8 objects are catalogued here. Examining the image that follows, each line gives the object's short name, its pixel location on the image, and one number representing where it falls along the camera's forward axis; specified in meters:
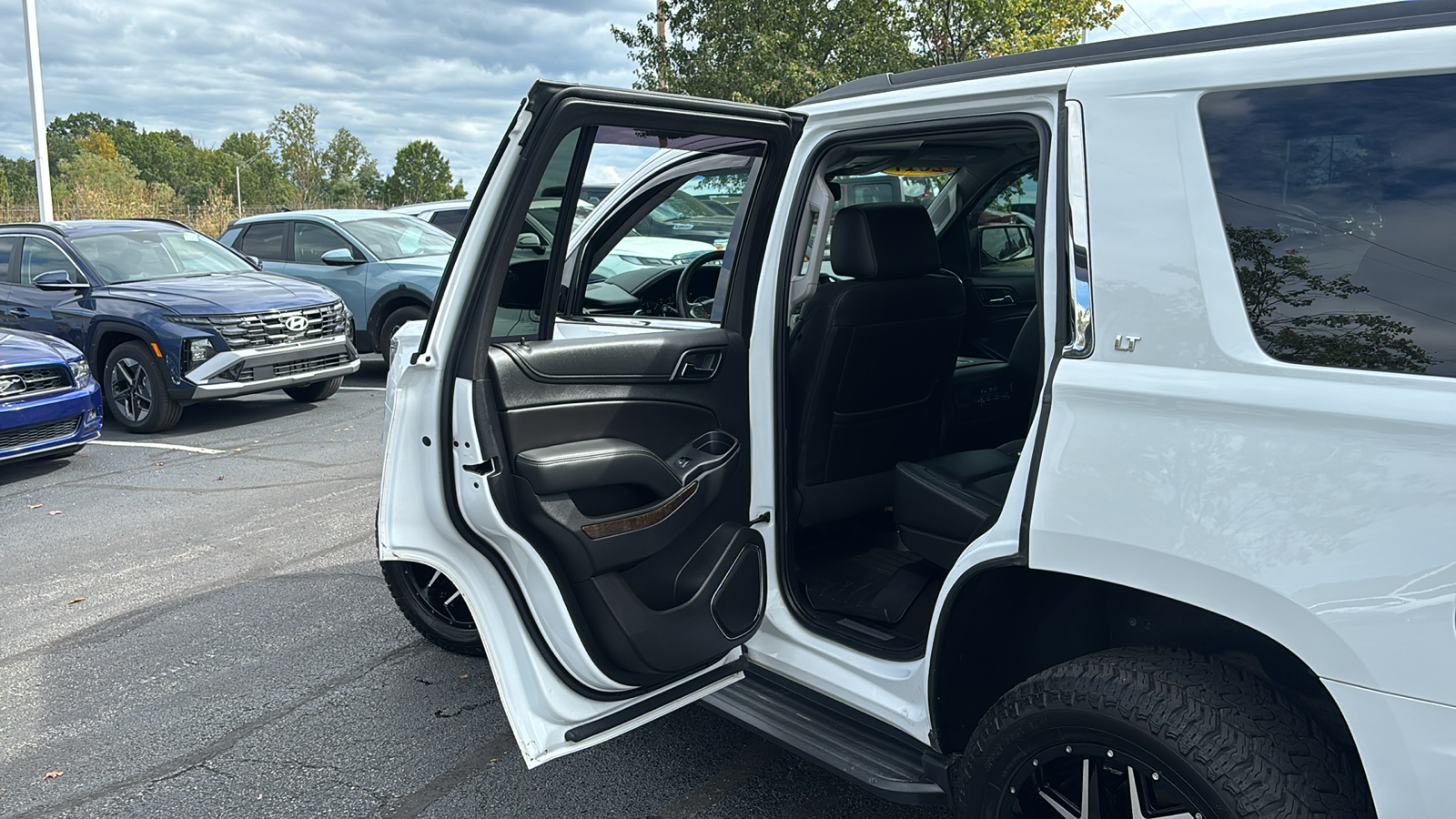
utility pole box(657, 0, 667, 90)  17.98
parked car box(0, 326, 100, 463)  6.60
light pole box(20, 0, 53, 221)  15.58
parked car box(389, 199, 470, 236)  13.08
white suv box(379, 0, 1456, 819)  1.64
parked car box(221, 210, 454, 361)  9.87
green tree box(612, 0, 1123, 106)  16.77
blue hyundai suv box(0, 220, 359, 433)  8.01
